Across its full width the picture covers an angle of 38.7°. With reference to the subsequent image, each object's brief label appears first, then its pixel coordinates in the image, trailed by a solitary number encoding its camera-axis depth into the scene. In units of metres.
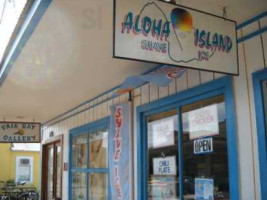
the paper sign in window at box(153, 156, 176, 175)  4.89
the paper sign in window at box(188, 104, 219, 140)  4.14
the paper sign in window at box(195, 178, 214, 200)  4.11
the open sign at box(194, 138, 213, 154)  4.18
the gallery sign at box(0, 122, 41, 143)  9.23
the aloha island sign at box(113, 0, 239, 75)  2.67
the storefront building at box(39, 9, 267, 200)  3.55
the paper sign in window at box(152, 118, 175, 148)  5.00
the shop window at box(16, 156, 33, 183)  16.75
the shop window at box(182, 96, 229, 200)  3.99
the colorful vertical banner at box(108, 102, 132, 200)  5.70
